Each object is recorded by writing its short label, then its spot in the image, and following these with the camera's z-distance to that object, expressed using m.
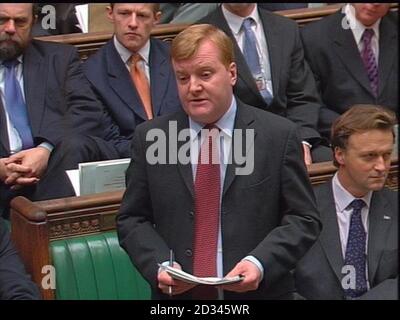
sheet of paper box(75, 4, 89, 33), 5.52
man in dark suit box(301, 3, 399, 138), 5.28
